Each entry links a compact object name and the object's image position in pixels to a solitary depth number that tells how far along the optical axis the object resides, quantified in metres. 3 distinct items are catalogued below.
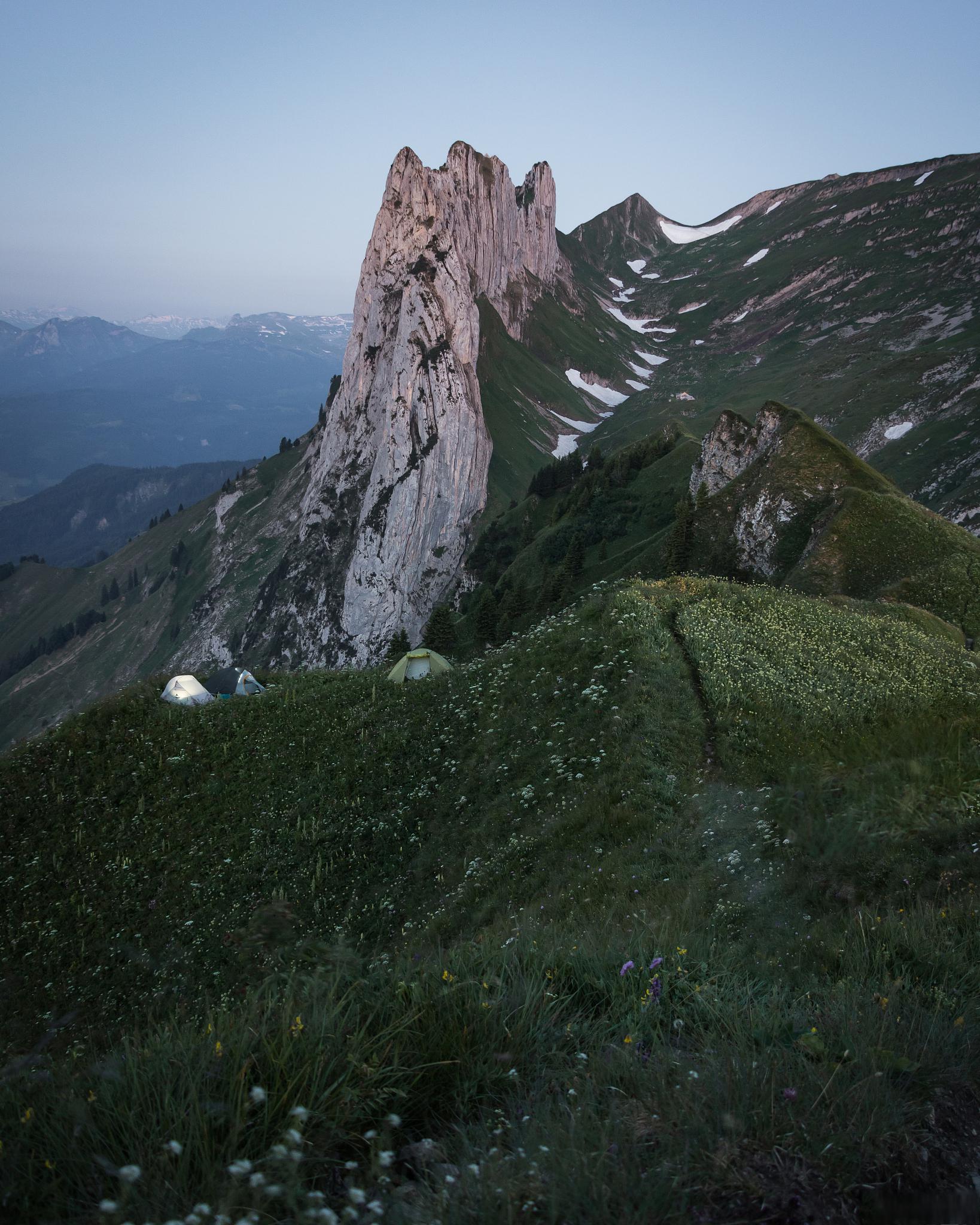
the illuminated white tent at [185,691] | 24.45
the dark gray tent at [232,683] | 29.86
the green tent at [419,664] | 26.64
